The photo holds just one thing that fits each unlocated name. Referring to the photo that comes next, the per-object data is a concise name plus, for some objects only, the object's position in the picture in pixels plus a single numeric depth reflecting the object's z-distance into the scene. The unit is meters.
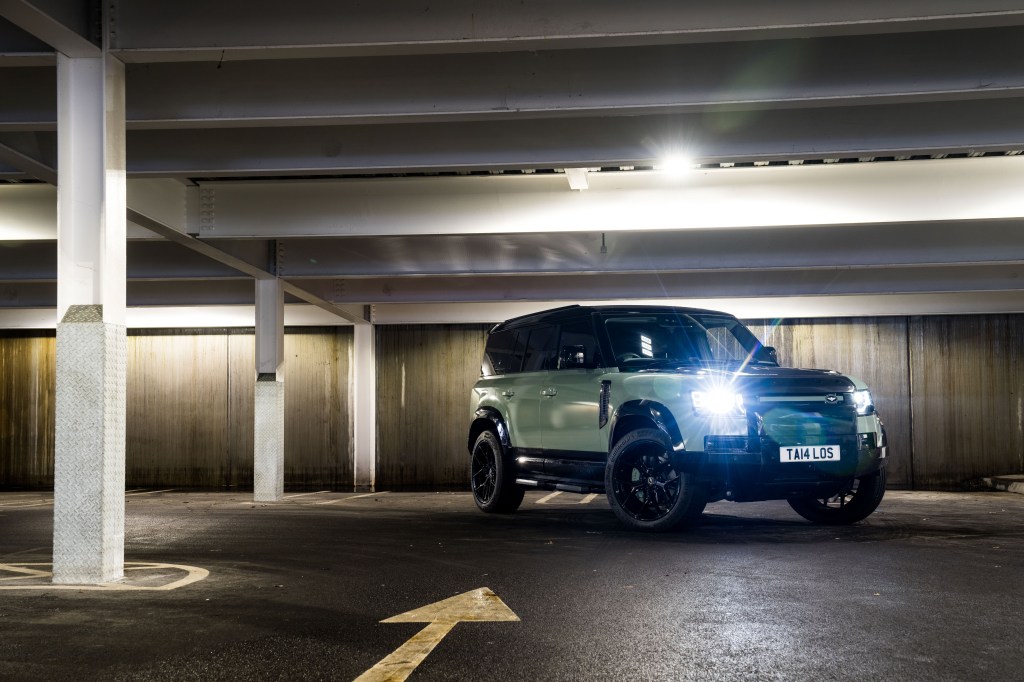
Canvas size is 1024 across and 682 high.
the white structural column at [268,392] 17.31
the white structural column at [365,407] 23.34
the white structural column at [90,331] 7.17
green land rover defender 8.64
